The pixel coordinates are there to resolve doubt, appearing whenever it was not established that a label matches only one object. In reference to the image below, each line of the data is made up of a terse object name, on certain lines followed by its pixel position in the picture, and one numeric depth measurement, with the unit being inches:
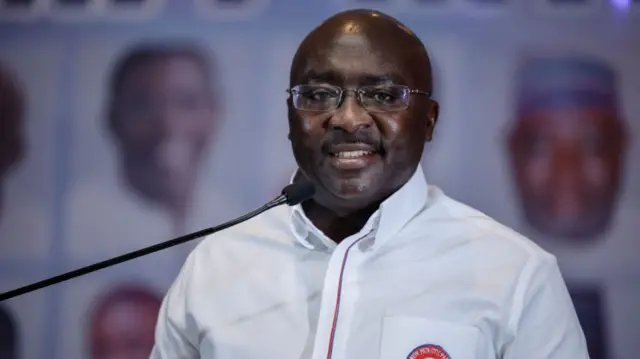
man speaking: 158.8
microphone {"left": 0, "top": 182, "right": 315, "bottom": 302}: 153.5
